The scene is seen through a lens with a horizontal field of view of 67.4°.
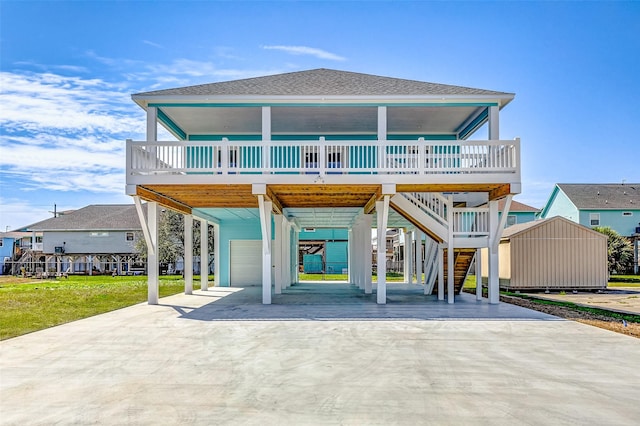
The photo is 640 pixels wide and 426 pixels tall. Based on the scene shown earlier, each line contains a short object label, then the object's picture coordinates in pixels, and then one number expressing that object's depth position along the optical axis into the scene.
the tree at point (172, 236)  33.91
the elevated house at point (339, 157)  13.09
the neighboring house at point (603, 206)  37.03
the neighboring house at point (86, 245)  39.69
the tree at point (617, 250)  31.70
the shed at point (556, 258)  20.47
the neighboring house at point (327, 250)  35.78
